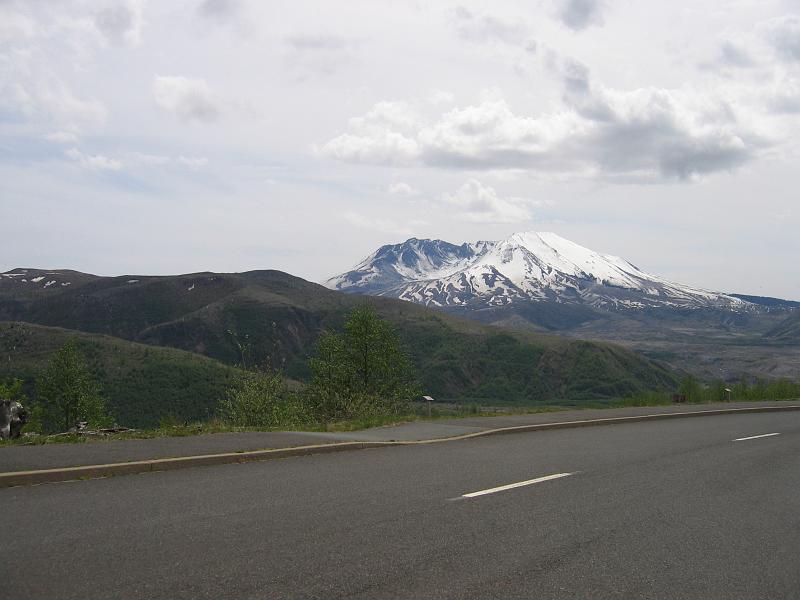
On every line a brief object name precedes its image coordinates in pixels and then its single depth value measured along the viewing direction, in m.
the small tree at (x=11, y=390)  43.03
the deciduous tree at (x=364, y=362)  42.09
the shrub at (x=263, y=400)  29.98
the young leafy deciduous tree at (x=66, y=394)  67.38
